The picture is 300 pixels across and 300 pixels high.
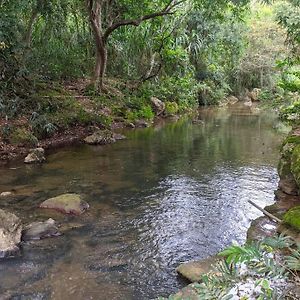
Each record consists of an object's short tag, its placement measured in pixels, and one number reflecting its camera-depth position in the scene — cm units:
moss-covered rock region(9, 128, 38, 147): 790
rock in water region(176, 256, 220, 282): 320
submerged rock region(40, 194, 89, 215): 475
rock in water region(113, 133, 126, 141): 970
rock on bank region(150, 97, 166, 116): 1433
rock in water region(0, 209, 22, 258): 366
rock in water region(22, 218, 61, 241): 403
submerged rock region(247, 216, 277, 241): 378
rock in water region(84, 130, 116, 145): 911
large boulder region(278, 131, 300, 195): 496
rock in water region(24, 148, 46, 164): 713
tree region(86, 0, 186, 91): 1044
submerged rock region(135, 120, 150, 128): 1204
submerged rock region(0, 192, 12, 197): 532
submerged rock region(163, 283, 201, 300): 263
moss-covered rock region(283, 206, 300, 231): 329
